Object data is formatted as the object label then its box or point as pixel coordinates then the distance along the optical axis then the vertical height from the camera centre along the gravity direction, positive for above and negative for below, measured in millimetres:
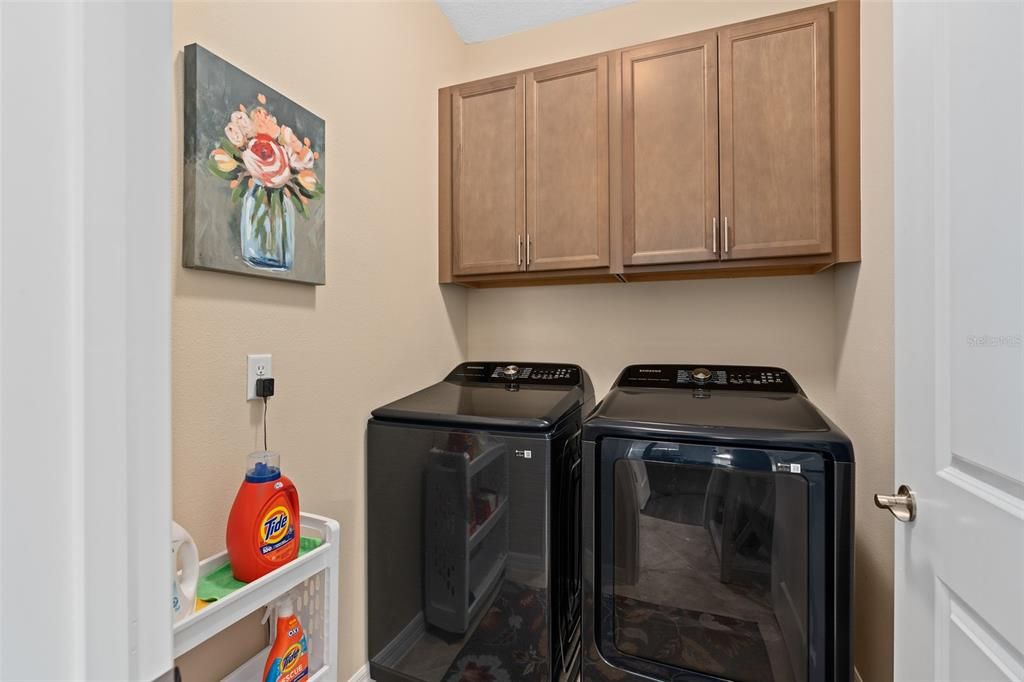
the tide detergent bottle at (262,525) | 1077 -433
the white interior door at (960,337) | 624 +6
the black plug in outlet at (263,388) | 1250 -122
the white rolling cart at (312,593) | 1071 -642
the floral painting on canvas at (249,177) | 1092 +436
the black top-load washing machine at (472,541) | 1514 -672
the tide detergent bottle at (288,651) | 1159 -786
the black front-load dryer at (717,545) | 1229 -573
